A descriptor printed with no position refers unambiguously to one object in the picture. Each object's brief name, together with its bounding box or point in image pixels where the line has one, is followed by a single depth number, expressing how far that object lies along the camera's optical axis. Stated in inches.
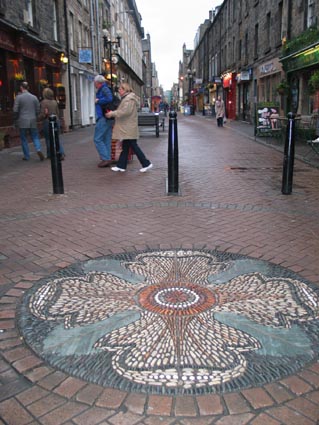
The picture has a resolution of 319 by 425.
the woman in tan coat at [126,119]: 327.3
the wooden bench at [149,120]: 723.4
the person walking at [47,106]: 426.8
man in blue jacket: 346.9
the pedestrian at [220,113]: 984.9
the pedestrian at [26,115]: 418.0
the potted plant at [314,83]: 467.9
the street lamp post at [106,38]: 938.9
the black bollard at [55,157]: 253.8
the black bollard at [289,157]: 252.8
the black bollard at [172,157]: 260.2
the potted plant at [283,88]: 707.4
